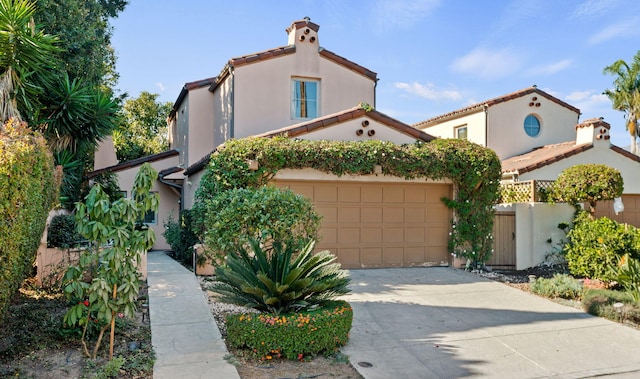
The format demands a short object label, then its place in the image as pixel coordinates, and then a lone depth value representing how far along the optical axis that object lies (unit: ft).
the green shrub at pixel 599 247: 35.73
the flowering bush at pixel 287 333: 18.78
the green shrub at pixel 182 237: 40.11
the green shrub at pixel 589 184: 39.40
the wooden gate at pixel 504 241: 42.91
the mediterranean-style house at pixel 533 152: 43.24
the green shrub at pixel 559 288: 31.99
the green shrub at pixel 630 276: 28.08
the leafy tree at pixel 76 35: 42.51
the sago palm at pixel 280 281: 19.88
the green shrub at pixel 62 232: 36.45
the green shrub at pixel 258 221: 25.81
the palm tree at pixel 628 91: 101.76
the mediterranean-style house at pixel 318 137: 38.96
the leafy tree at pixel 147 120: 101.40
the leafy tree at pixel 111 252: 16.98
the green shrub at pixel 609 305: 26.16
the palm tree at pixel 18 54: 30.37
